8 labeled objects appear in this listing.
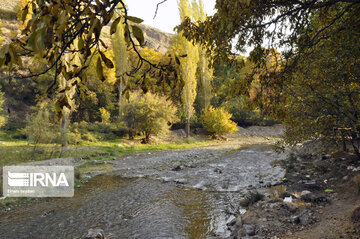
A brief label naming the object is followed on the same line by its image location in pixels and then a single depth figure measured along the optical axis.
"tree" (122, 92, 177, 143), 19.48
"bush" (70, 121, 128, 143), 18.23
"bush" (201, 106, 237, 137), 24.22
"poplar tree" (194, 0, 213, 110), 26.28
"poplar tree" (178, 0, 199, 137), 21.73
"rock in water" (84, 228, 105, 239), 4.31
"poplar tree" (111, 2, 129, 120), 24.28
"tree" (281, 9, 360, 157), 4.02
